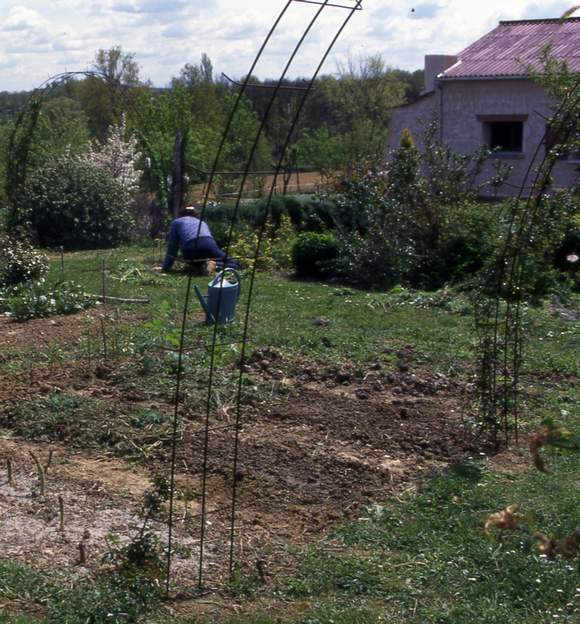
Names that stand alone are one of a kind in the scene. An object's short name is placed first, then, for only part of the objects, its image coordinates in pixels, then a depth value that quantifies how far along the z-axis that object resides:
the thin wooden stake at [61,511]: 5.18
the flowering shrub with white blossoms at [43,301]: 11.52
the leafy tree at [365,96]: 37.38
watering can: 10.26
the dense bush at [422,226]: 14.19
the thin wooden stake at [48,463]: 6.03
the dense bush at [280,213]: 18.02
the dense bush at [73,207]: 19.17
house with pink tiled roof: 26.44
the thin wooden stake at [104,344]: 8.98
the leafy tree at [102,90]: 43.47
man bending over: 14.84
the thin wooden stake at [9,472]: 6.00
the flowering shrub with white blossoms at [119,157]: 23.86
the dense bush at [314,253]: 15.42
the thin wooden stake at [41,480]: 5.71
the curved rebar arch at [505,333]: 6.70
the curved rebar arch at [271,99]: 4.27
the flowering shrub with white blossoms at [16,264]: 13.48
